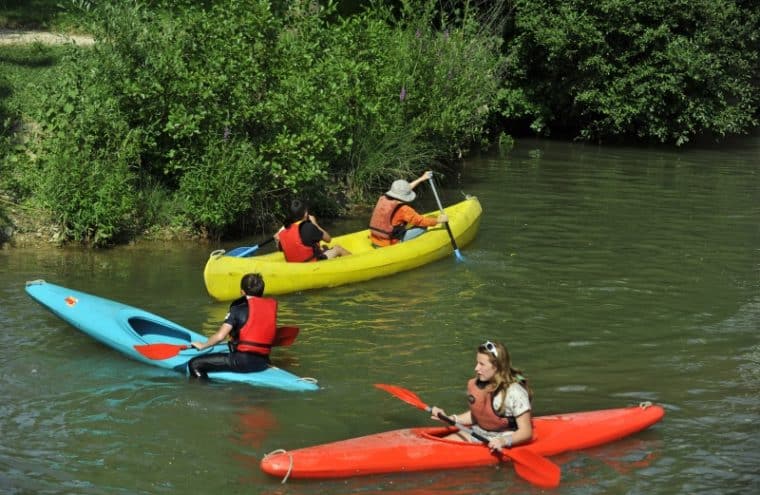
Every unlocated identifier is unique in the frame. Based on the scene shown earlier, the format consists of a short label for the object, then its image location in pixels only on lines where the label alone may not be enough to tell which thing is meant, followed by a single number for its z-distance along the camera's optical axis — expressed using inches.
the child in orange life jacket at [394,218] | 514.0
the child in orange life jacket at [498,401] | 288.2
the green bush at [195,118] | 504.7
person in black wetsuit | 345.2
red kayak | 281.3
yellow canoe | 442.3
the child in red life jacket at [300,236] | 469.1
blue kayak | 353.7
